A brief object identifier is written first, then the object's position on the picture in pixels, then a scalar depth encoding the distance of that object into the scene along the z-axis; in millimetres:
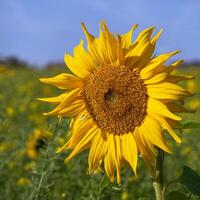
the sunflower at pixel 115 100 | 2271
